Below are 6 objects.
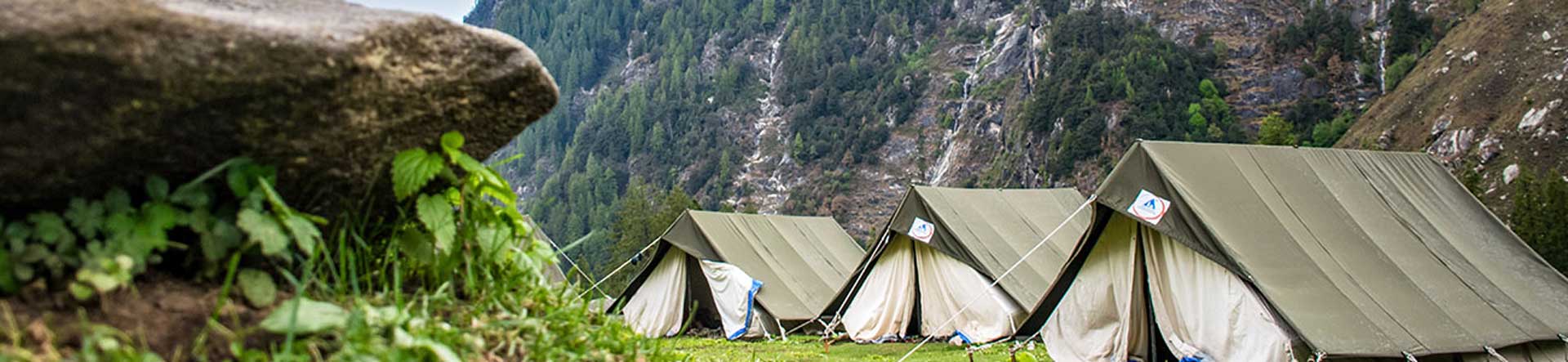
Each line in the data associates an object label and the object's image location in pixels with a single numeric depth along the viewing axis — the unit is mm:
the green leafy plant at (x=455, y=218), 2184
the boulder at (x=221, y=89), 1571
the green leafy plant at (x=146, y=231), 1750
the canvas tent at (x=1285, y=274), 7379
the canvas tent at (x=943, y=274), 12914
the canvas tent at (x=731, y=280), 15156
